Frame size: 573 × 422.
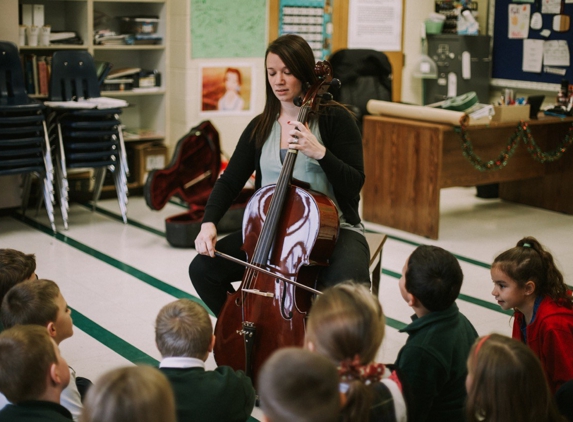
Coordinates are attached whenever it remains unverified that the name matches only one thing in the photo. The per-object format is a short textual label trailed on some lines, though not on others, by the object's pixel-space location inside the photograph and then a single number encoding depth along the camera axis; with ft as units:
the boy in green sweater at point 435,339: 6.60
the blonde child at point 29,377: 5.42
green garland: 16.56
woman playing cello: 9.00
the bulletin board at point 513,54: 22.20
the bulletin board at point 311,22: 20.95
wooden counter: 16.40
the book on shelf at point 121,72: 19.04
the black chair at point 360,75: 20.40
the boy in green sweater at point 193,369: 6.16
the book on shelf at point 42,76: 17.72
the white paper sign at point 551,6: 21.99
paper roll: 16.01
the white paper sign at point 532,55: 22.67
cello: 8.33
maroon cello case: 15.94
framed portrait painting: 19.72
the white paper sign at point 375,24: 22.65
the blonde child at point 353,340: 5.13
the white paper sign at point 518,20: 22.91
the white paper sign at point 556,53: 21.97
